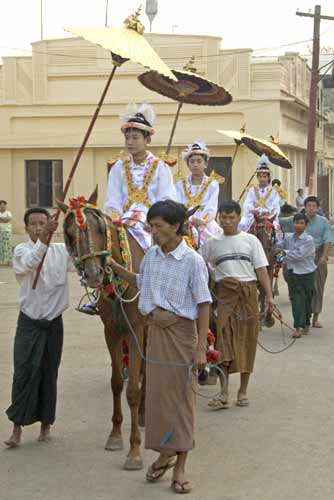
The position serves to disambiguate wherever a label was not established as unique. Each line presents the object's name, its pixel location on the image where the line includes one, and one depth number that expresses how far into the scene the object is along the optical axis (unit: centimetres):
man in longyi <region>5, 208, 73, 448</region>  739
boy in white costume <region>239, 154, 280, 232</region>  1548
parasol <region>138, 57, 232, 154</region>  1102
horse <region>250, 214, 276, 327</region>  1434
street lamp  3619
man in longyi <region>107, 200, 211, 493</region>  635
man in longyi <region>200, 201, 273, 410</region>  882
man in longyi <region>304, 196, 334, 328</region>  1417
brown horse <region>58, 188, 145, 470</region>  654
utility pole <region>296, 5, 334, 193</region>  3116
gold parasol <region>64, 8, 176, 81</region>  708
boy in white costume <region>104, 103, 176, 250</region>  815
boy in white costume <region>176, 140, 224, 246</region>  1068
